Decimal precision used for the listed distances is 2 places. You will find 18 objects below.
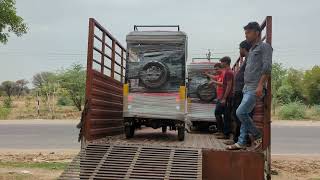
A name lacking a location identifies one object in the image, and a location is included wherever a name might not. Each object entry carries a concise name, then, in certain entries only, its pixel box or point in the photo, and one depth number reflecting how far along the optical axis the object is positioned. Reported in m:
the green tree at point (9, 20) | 5.38
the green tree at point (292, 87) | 28.41
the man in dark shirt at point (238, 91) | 4.60
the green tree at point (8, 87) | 43.49
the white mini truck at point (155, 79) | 4.73
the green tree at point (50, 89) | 25.02
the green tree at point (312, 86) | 28.71
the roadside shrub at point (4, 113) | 21.28
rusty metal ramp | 3.57
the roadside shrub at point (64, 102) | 27.25
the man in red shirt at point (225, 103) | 5.24
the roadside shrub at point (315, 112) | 21.27
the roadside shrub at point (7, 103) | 25.92
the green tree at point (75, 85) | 24.07
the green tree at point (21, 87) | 47.27
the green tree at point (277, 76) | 28.34
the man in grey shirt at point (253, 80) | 3.88
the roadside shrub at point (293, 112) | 20.58
